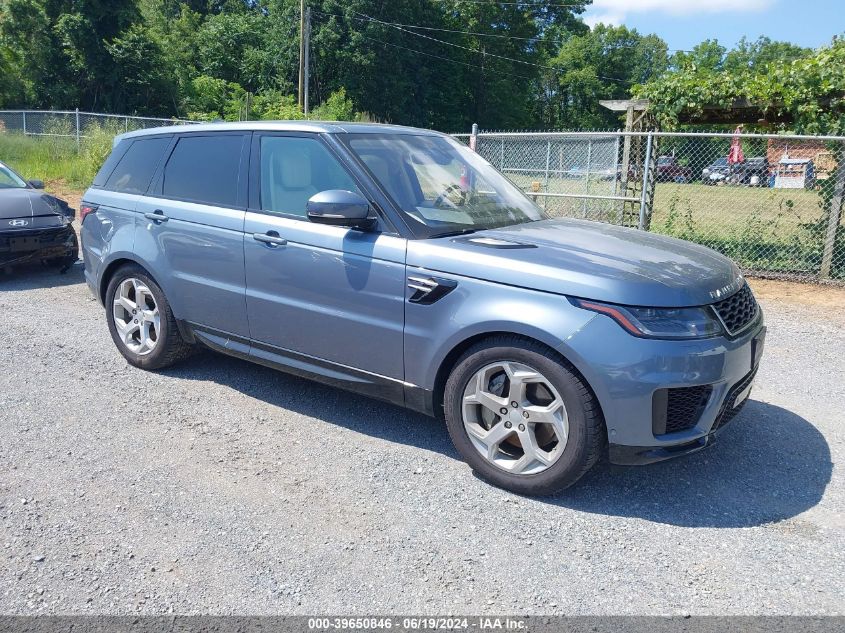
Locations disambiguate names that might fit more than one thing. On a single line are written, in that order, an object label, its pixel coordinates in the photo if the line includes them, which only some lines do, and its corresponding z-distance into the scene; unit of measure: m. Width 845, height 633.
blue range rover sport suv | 3.35
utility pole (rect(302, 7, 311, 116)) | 33.15
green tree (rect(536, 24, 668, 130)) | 69.06
